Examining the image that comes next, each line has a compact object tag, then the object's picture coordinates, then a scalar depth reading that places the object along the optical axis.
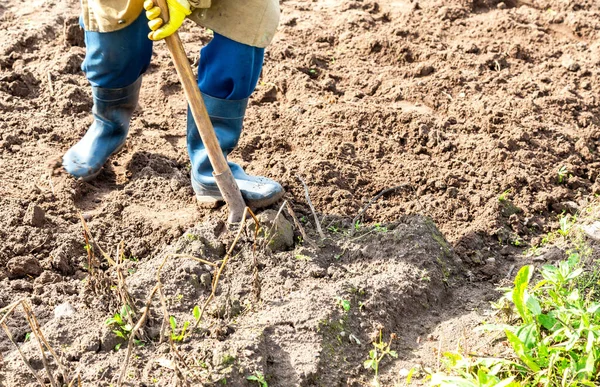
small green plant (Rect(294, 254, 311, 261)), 3.11
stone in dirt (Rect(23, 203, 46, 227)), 3.34
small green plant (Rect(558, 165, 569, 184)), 3.86
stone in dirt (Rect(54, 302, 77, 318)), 2.85
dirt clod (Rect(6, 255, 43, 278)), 3.13
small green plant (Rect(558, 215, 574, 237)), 3.36
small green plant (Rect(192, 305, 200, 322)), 2.68
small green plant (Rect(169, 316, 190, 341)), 2.68
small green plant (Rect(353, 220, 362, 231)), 3.35
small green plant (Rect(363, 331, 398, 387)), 2.70
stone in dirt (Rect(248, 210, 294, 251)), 3.13
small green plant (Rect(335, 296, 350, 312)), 2.86
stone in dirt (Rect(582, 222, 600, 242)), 3.35
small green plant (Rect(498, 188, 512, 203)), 3.68
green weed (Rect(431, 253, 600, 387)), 2.53
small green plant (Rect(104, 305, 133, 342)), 2.69
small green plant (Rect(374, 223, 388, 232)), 3.32
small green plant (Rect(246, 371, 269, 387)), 2.56
